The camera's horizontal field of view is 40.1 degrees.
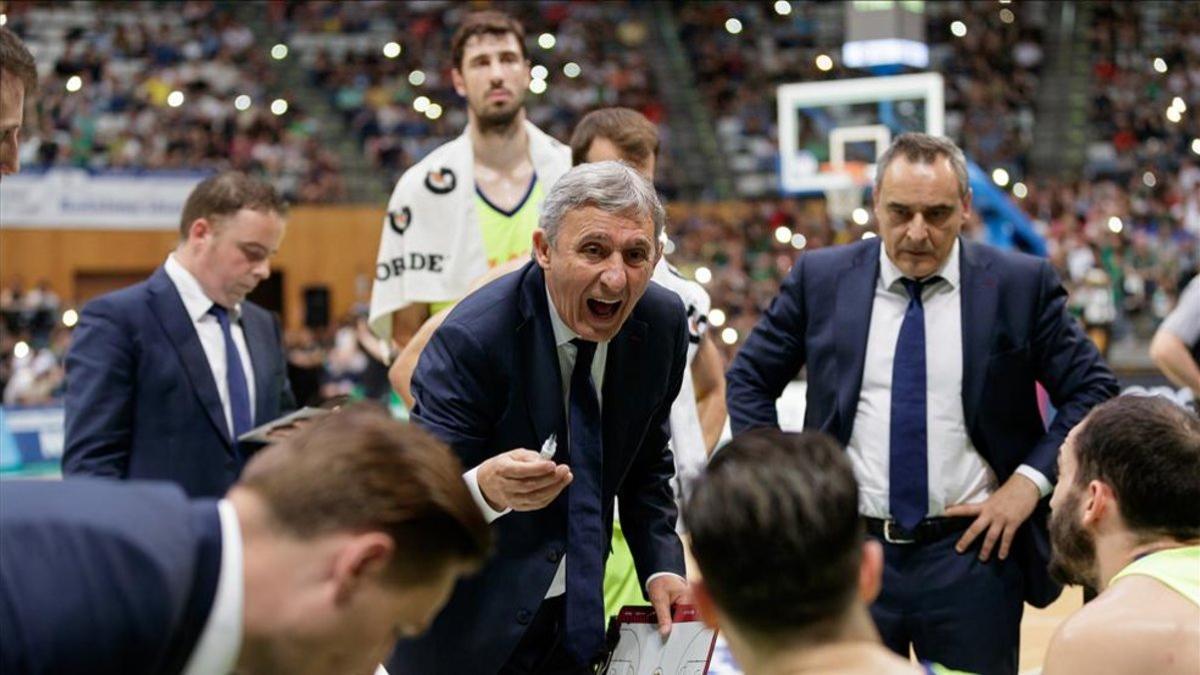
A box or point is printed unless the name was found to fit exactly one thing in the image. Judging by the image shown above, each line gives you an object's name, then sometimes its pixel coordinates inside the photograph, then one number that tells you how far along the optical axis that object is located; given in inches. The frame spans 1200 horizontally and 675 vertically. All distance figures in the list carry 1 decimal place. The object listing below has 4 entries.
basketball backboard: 712.4
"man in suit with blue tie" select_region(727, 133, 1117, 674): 181.3
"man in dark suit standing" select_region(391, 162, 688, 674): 139.8
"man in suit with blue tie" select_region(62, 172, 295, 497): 209.9
